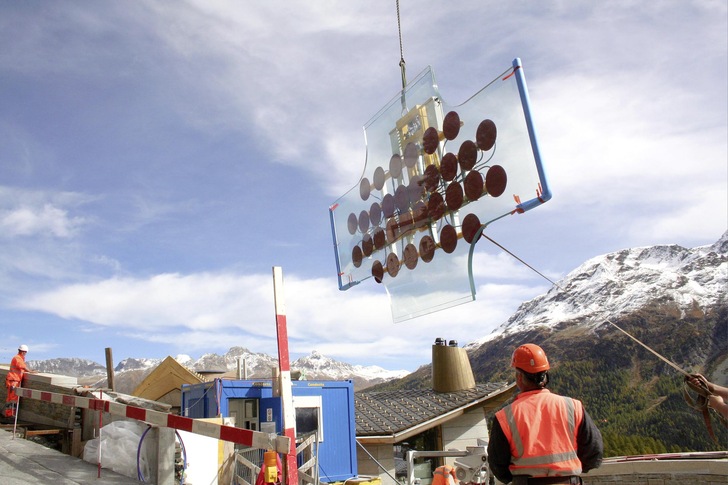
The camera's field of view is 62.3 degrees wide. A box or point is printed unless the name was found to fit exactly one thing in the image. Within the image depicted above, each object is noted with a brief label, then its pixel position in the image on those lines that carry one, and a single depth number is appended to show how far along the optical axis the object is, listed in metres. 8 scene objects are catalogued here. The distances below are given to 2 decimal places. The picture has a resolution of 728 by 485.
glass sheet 6.83
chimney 24.72
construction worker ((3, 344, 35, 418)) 11.83
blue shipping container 14.55
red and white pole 6.05
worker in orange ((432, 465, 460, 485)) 8.84
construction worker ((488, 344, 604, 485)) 3.63
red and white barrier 5.95
